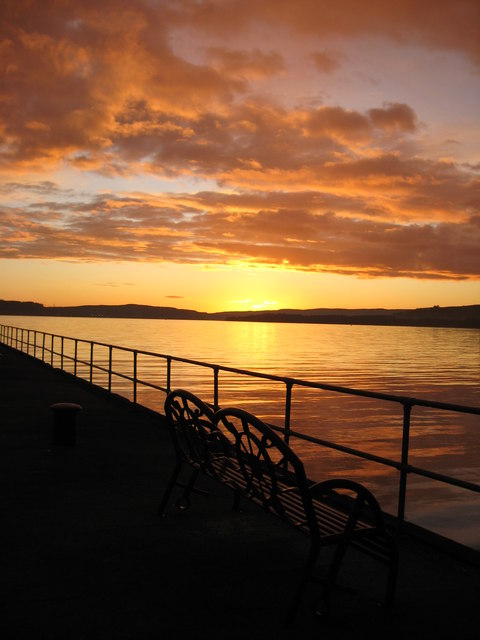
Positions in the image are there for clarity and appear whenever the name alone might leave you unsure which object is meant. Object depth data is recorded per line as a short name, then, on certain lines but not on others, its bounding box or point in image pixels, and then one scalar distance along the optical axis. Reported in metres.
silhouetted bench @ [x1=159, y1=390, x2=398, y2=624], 3.41
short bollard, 8.26
